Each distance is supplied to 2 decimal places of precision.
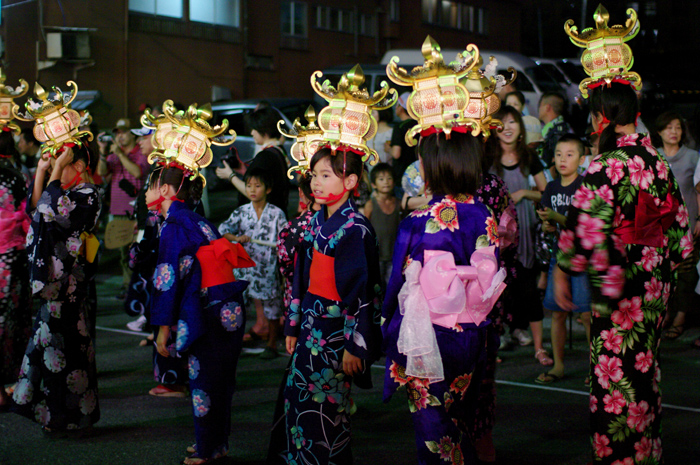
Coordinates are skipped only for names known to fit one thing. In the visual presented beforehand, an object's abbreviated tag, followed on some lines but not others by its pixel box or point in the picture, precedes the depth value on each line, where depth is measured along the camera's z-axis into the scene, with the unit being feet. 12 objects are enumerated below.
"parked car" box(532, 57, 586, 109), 40.81
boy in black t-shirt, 16.78
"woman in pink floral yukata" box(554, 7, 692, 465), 10.29
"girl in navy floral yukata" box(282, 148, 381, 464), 10.25
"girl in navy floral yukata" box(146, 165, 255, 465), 11.93
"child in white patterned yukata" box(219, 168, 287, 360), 19.61
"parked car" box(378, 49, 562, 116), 39.32
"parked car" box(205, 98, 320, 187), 40.81
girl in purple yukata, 9.09
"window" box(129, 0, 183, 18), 52.85
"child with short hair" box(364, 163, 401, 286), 21.38
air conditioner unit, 40.27
